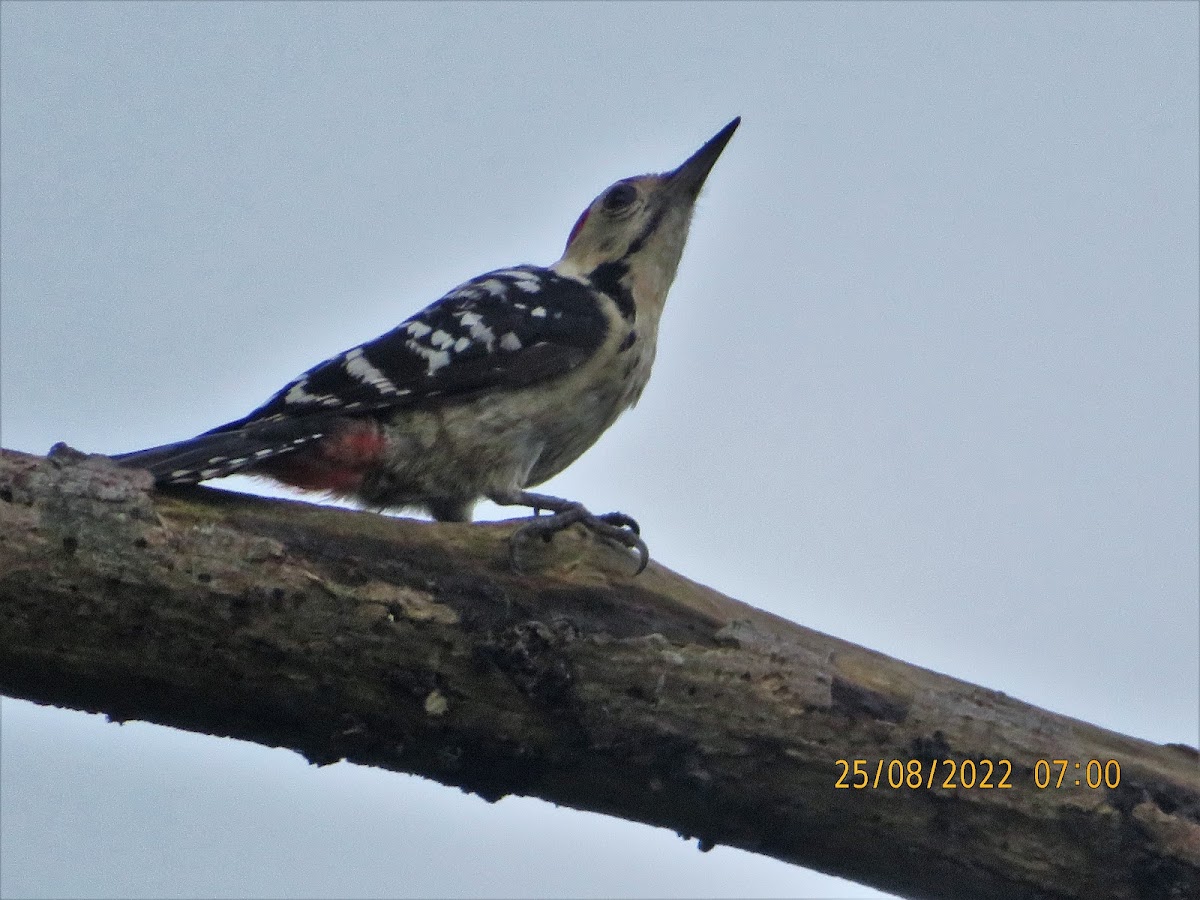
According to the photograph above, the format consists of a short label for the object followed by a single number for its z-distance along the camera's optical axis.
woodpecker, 9.05
